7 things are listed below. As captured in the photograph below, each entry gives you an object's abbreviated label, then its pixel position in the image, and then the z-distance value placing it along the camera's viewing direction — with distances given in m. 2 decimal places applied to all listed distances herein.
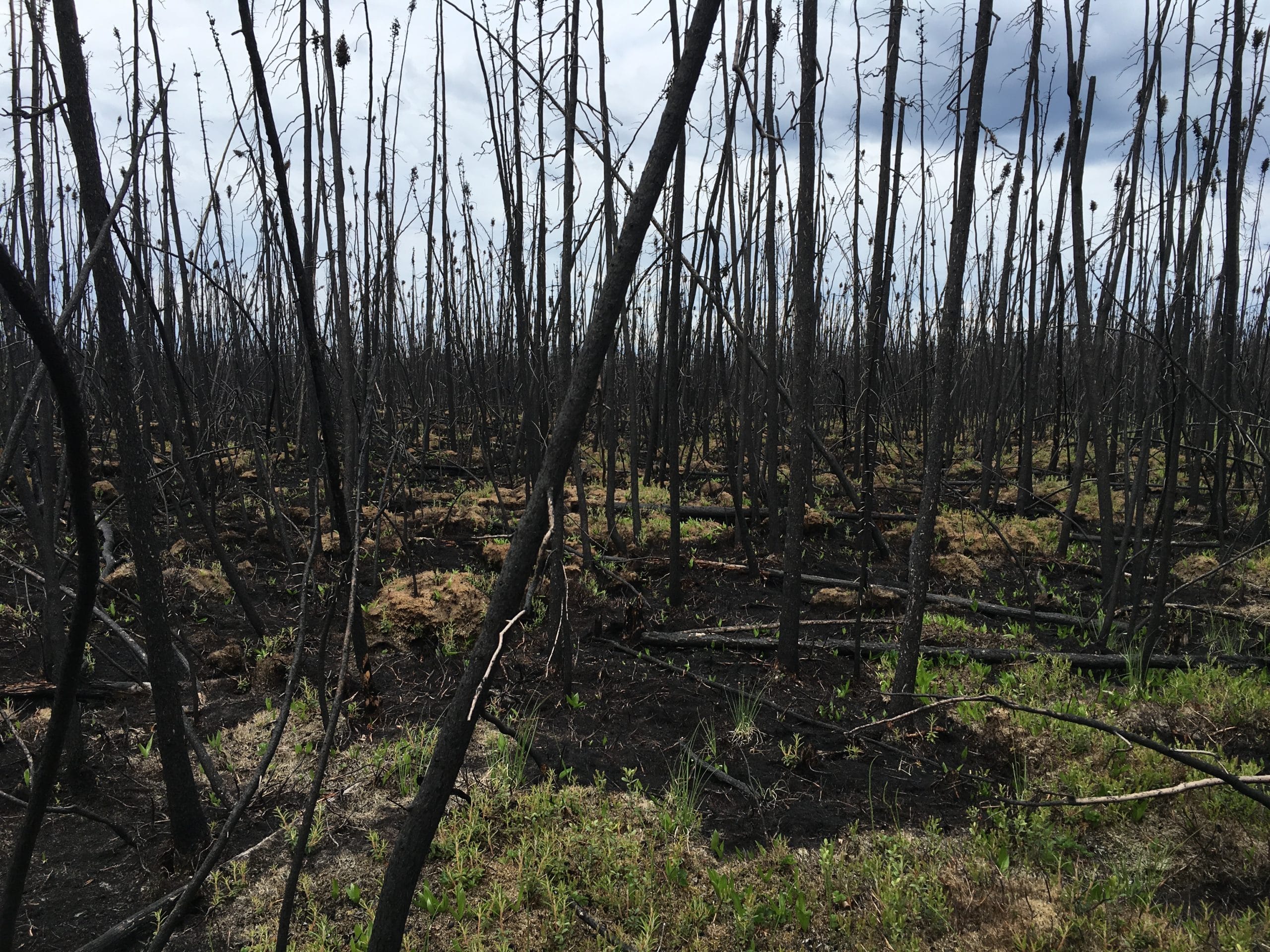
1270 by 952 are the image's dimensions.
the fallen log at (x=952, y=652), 3.82
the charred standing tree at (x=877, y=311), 3.12
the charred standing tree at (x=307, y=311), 2.14
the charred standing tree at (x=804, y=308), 3.15
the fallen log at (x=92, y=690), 3.32
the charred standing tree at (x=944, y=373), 2.72
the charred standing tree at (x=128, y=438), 1.77
